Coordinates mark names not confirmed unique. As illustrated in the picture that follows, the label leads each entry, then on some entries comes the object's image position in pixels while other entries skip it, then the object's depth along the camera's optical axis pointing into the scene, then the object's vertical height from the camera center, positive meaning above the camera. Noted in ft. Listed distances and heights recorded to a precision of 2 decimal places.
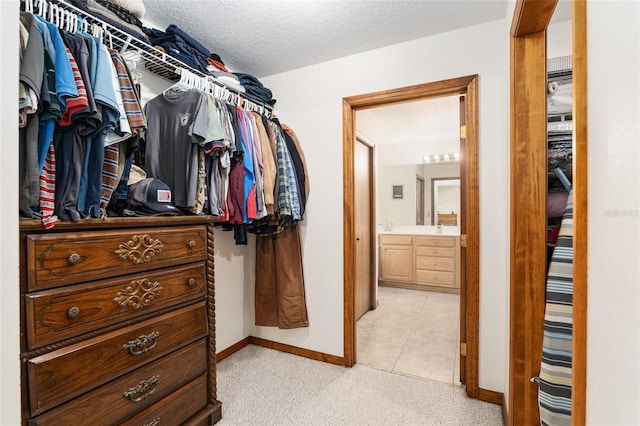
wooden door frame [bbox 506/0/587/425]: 4.51 +0.07
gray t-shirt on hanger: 5.49 +1.30
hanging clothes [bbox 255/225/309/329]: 8.20 -1.89
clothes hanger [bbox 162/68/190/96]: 5.93 +2.43
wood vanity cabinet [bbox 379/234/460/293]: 14.61 -2.49
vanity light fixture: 15.81 +2.71
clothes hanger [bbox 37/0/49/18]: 4.05 +2.70
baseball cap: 4.67 +0.23
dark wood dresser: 3.36 -1.46
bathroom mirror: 16.20 +1.02
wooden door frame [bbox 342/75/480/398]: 6.56 +0.32
